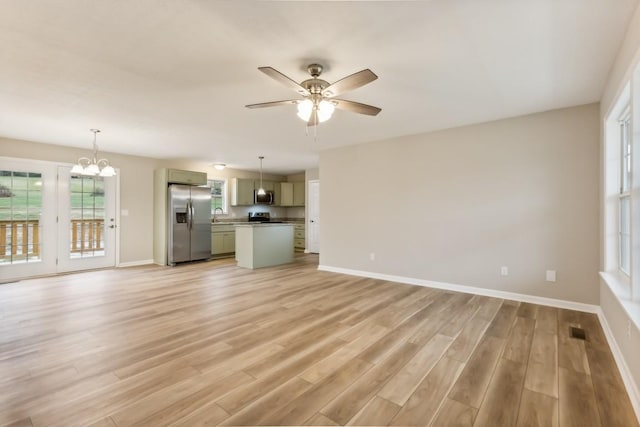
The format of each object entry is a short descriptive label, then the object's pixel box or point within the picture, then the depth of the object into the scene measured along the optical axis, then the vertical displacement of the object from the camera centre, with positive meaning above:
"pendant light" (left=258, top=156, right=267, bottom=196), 8.05 +0.60
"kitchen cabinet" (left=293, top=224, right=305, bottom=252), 9.18 -0.74
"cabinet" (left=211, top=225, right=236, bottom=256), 7.56 -0.68
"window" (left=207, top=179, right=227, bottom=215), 8.42 +0.52
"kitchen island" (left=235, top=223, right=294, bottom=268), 6.18 -0.67
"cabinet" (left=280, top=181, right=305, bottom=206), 9.36 +0.68
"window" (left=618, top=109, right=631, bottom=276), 2.72 +0.18
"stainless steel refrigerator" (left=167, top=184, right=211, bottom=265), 6.60 -0.22
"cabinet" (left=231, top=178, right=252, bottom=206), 8.43 +0.64
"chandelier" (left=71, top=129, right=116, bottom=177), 4.56 +0.69
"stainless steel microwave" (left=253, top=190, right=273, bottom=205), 8.84 +0.49
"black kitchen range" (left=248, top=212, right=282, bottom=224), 9.13 -0.09
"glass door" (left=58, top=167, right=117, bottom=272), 5.58 -0.16
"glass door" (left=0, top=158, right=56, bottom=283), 4.99 -0.11
